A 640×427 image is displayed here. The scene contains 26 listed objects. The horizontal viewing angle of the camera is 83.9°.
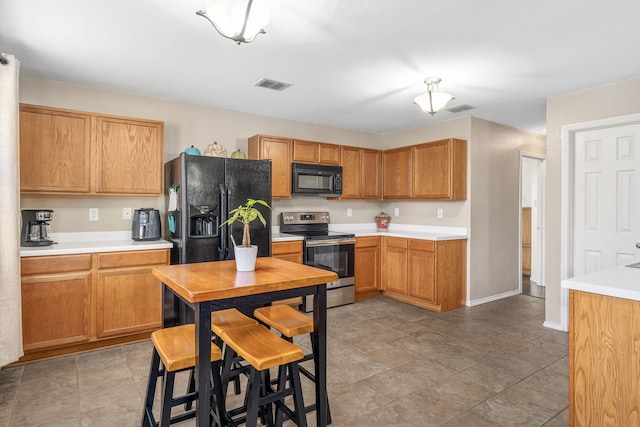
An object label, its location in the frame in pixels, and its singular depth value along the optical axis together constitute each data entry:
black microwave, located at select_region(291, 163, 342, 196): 4.46
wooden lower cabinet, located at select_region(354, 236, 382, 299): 4.73
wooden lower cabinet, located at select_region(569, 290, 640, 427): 1.65
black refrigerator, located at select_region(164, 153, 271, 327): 3.31
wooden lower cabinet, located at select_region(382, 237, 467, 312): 4.22
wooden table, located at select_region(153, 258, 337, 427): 1.53
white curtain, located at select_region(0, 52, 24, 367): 2.55
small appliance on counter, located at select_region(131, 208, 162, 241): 3.49
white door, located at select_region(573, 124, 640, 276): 3.25
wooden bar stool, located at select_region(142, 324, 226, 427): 1.58
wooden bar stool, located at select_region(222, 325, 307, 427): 1.57
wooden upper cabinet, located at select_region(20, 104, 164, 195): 2.99
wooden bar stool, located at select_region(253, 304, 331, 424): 1.93
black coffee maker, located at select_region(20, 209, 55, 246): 3.03
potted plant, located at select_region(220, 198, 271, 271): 1.92
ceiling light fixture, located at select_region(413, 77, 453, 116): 3.11
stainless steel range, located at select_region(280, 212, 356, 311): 4.30
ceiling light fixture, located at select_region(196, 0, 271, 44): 1.75
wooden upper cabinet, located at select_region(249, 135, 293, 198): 4.21
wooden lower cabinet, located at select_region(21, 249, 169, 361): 2.81
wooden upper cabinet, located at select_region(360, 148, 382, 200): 5.16
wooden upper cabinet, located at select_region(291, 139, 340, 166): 4.50
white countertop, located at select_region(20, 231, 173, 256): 2.88
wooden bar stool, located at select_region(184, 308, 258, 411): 1.92
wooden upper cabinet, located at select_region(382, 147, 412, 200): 4.93
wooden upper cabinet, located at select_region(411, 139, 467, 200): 4.35
